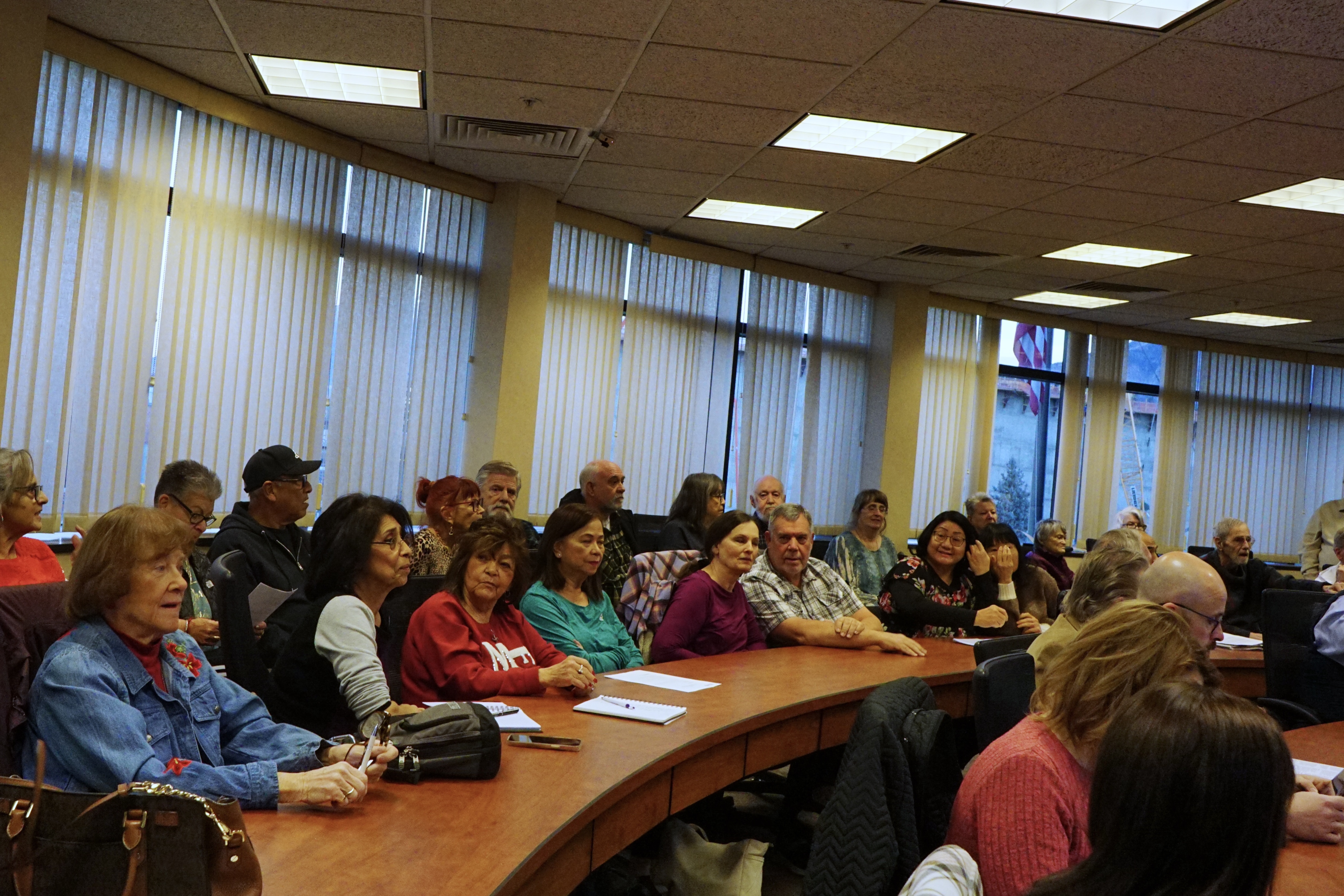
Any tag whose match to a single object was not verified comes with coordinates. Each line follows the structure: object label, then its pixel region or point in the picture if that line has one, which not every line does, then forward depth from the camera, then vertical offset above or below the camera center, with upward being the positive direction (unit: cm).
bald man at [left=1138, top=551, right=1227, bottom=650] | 301 -20
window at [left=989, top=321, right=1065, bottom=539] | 1082 +81
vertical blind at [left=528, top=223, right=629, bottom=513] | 764 +77
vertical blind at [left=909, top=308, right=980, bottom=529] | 1004 +78
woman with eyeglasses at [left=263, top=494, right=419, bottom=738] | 270 -45
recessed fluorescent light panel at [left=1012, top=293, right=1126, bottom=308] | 955 +184
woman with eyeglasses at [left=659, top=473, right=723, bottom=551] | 623 -17
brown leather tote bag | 142 -54
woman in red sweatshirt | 309 -53
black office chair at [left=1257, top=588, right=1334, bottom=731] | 432 -50
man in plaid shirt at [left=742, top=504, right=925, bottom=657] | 448 -50
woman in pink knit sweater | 178 -42
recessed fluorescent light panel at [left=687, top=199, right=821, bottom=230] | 721 +180
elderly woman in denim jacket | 184 -49
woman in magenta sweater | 421 -49
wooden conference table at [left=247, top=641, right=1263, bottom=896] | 169 -64
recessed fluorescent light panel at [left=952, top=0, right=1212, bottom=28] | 369 +171
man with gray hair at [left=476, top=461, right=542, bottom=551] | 587 -13
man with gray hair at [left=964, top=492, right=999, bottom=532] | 843 -7
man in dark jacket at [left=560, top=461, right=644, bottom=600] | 587 -16
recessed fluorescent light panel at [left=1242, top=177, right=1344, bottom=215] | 567 +177
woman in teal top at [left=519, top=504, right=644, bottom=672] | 381 -46
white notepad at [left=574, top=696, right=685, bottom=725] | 288 -63
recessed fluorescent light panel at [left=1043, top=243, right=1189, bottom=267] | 755 +180
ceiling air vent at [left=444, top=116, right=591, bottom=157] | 572 +175
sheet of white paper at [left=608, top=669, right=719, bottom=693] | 339 -65
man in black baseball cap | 419 -30
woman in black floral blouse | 502 -43
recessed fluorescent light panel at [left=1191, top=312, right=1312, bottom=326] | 970 +183
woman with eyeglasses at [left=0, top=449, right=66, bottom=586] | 387 -33
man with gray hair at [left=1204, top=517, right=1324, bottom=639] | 751 -35
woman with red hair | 509 -25
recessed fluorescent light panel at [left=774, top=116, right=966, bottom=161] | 528 +175
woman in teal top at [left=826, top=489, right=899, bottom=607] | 670 -37
